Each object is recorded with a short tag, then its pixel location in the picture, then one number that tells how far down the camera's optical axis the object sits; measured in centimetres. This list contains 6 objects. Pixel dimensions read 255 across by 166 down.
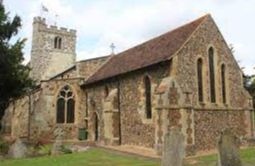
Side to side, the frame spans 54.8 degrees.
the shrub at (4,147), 1589
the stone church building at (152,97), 1408
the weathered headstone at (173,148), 780
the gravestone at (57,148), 1502
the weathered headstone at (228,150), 787
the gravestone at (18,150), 1470
